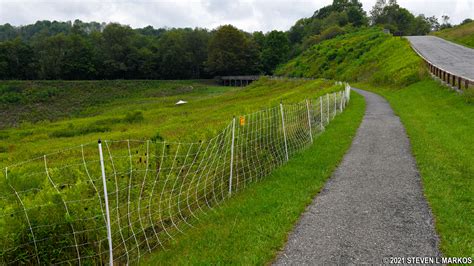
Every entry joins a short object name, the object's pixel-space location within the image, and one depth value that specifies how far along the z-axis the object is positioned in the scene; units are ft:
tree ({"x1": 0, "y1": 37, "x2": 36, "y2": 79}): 292.26
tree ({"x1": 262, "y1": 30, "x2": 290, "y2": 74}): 308.81
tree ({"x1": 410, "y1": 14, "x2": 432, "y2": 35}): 346.95
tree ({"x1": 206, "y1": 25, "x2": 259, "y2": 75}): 308.81
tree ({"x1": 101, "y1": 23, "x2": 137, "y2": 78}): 306.35
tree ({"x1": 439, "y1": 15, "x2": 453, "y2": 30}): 414.00
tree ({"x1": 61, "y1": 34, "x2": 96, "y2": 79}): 291.58
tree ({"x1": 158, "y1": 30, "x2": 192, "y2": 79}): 318.45
